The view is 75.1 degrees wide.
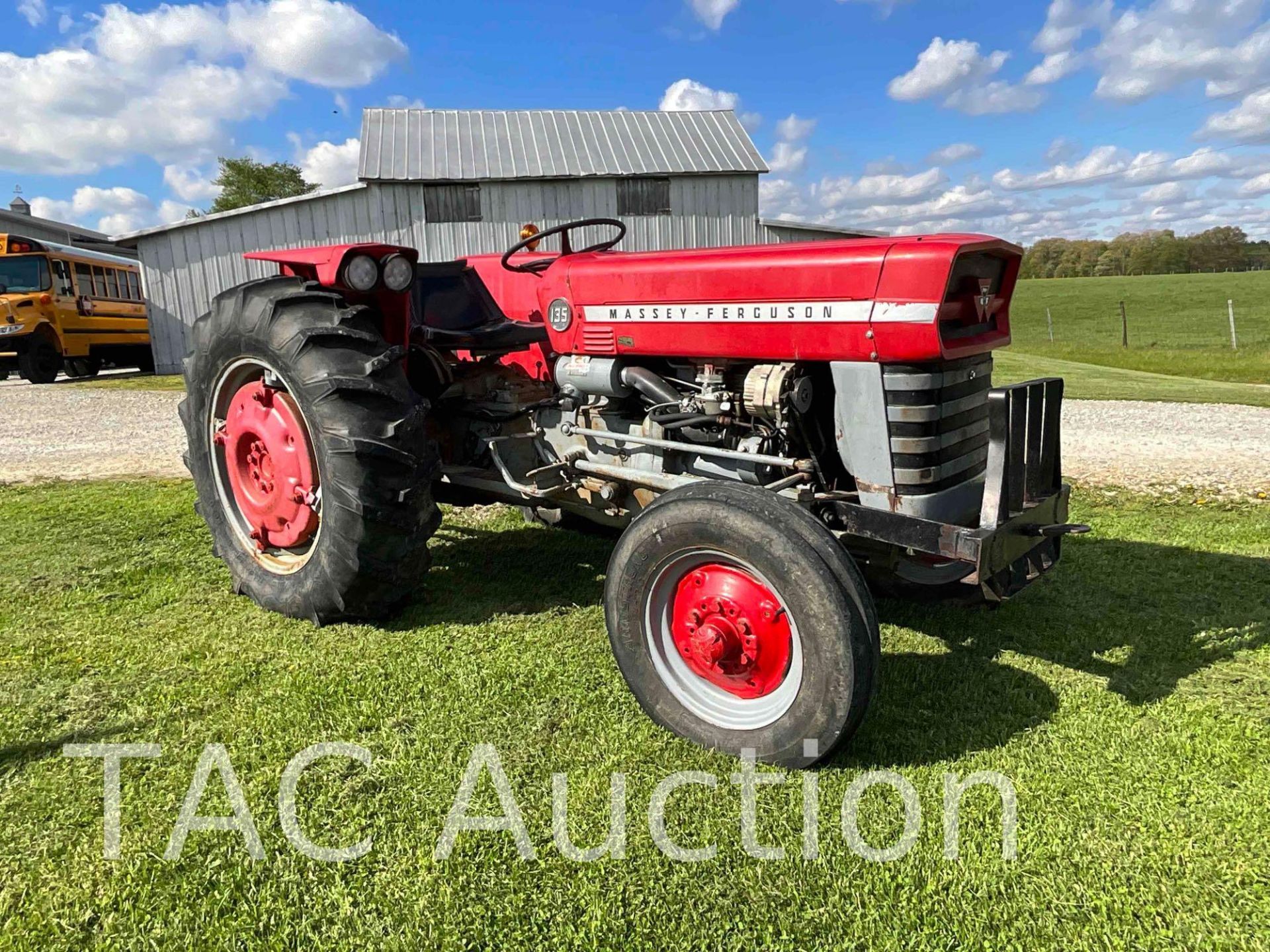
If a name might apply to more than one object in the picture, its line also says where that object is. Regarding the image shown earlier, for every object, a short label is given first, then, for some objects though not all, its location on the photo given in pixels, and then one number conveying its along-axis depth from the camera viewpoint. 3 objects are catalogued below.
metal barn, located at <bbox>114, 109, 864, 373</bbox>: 14.98
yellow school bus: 14.22
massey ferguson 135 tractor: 2.42
